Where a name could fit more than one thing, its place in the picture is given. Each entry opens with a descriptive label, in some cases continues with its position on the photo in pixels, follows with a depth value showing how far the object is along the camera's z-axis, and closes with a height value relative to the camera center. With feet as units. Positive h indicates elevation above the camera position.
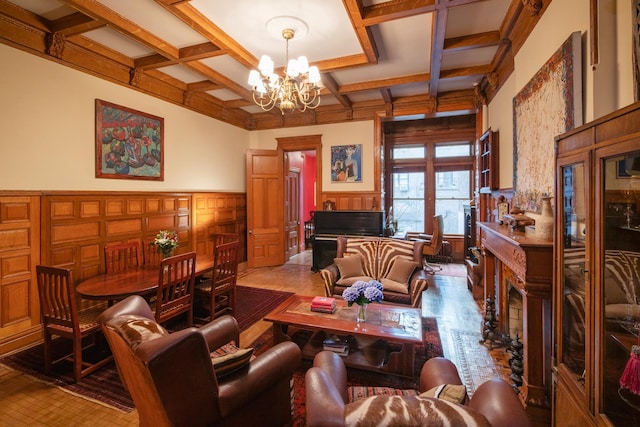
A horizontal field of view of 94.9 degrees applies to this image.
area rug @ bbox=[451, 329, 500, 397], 7.82 -4.43
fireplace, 5.98 -2.22
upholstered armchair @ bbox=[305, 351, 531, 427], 2.64 -2.10
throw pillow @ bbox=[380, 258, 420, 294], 11.03 -2.50
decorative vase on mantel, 6.27 -0.23
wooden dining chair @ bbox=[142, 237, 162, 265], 12.71 -1.84
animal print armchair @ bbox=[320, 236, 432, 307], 10.75 -2.30
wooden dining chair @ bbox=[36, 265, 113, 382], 7.70 -2.83
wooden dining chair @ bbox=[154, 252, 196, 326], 8.77 -2.46
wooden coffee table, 7.41 -3.03
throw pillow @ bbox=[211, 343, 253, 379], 4.74 -2.49
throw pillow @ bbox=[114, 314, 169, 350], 4.22 -1.78
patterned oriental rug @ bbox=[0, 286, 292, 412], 7.16 -4.47
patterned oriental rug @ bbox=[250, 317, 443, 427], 6.95 -4.40
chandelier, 9.64 +4.60
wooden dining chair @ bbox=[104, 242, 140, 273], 10.99 -1.75
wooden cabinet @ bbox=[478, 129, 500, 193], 12.78 +2.22
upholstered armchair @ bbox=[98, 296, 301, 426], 3.93 -2.61
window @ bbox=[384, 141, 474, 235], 22.07 +2.17
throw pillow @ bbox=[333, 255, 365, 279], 11.91 -2.24
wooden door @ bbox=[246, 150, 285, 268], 20.24 +0.21
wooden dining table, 8.51 -2.27
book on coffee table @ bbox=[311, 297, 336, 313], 8.68 -2.80
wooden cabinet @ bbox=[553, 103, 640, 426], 3.57 -0.72
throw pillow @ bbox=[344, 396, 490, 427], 2.61 -1.85
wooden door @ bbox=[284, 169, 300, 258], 21.83 +0.08
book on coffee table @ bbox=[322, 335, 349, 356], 8.11 -3.76
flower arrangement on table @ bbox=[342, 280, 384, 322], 7.86 -2.23
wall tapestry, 5.99 +2.30
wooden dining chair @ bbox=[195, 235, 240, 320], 10.80 -2.72
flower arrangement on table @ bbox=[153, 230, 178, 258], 11.38 -1.22
